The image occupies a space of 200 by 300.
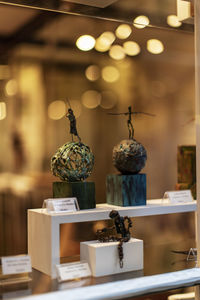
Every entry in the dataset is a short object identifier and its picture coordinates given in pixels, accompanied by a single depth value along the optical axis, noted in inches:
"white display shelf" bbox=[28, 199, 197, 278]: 55.7
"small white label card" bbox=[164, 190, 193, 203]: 68.6
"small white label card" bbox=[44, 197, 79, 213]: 57.1
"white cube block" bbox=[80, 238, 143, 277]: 56.1
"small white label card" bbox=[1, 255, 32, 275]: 50.4
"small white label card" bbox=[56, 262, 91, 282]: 52.8
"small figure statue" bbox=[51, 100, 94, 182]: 59.9
